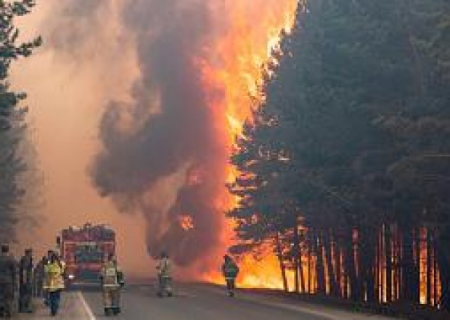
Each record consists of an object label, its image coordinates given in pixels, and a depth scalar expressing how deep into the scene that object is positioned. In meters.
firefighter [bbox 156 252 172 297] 36.88
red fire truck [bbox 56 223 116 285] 44.25
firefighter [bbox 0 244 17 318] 24.50
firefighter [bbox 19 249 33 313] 26.77
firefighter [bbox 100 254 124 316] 26.69
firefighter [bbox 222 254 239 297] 38.88
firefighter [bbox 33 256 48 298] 37.50
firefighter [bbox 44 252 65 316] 26.50
